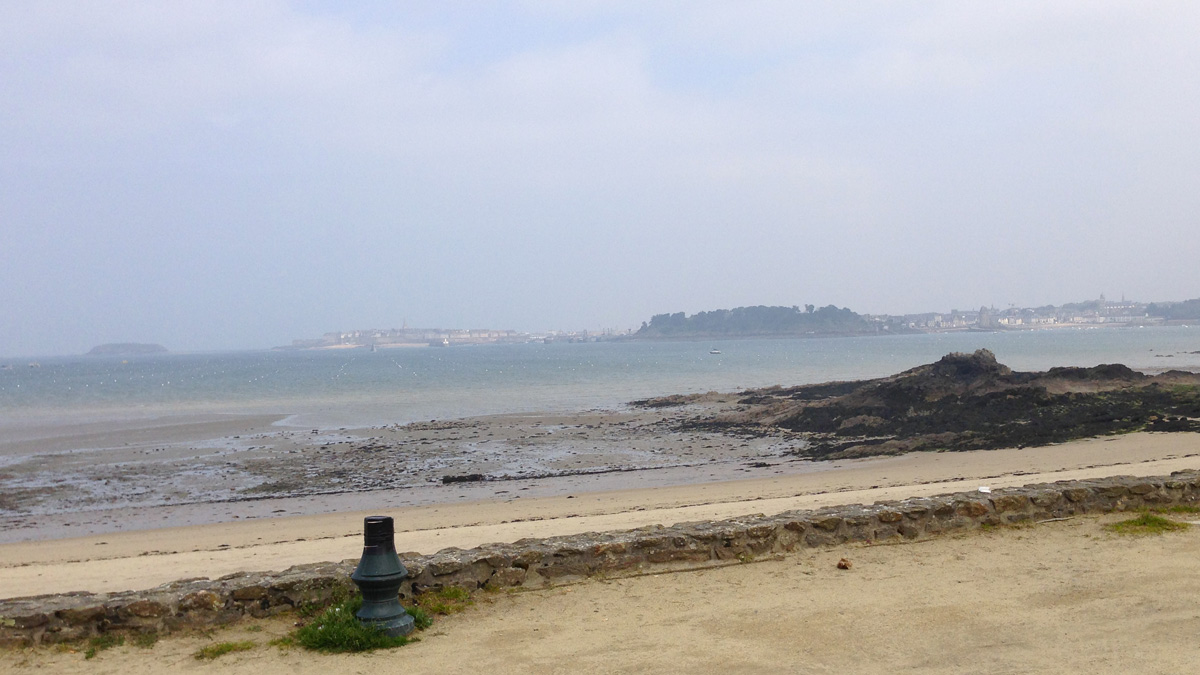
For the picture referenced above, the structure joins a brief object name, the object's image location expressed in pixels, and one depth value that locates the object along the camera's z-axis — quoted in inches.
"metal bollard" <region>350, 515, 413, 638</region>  239.7
